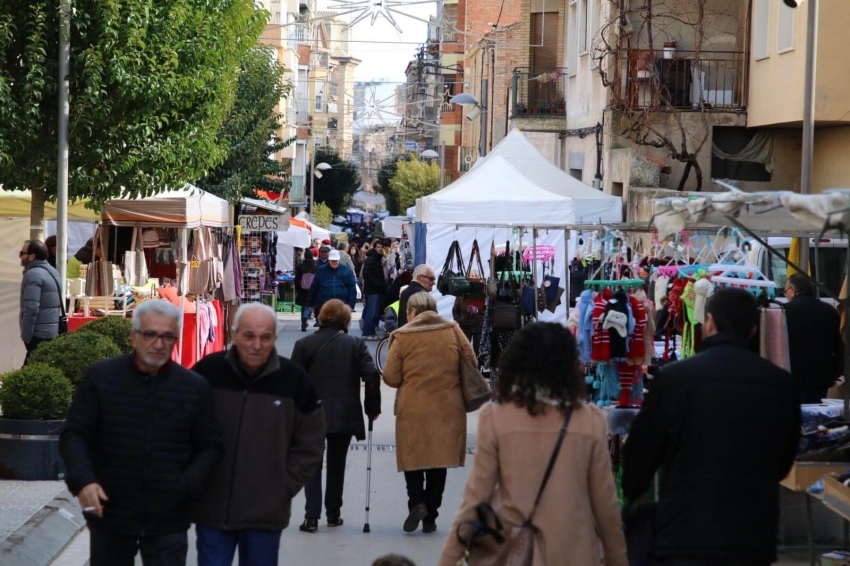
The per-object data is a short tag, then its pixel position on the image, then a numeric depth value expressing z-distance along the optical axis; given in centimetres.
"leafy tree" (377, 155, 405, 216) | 9031
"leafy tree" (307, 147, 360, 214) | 8975
